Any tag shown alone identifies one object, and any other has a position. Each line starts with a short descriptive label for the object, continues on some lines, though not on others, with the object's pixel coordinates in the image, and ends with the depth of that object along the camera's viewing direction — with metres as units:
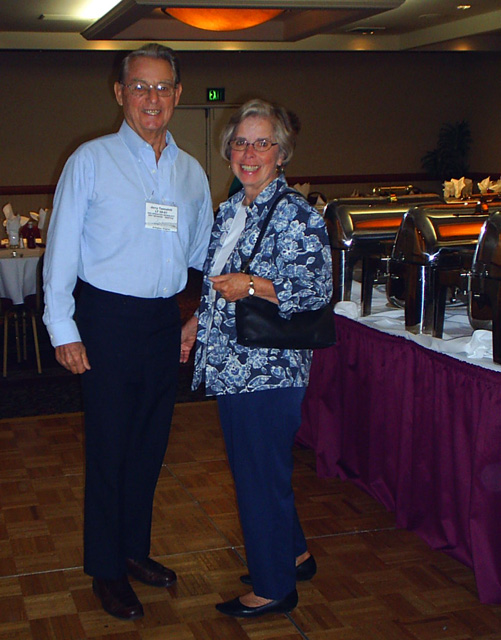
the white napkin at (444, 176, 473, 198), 4.12
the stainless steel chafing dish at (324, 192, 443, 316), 2.96
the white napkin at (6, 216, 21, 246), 5.56
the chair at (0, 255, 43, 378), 4.96
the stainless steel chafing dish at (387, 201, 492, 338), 2.50
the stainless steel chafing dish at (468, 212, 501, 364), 2.12
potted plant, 11.52
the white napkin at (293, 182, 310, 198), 7.16
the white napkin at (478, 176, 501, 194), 4.20
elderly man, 1.93
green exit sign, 10.84
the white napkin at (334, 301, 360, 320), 2.96
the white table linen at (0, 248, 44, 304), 5.19
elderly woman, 1.84
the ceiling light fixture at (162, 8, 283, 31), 6.99
